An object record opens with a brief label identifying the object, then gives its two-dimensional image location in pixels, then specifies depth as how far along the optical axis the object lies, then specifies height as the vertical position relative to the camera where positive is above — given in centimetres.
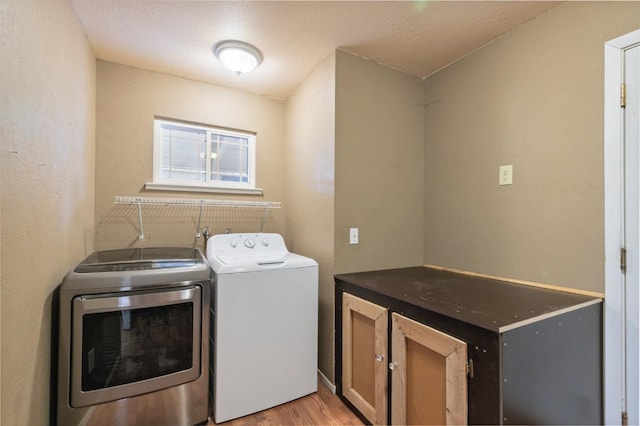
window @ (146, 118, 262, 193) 223 +50
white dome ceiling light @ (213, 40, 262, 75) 180 +110
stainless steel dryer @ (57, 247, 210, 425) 126 -66
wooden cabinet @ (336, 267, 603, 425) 97 -59
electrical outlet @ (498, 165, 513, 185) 166 +25
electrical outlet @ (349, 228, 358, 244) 191 -15
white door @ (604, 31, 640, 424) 123 -6
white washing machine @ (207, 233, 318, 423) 158 -74
